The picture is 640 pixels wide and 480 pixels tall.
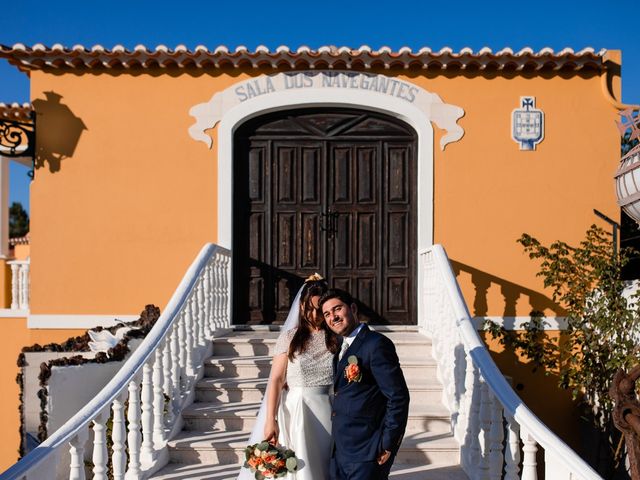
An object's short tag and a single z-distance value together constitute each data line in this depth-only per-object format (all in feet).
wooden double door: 26.84
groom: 11.16
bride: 12.85
